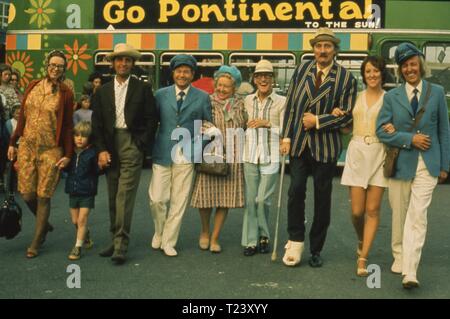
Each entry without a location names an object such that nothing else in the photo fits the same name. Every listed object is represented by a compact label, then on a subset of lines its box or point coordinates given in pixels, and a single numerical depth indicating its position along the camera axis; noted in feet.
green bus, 37.91
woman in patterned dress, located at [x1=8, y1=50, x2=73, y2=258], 20.01
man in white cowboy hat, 19.76
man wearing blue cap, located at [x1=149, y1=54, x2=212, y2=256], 20.47
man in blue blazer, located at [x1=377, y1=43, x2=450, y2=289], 16.80
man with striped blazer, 18.78
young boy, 20.31
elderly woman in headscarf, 21.03
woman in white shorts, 18.26
